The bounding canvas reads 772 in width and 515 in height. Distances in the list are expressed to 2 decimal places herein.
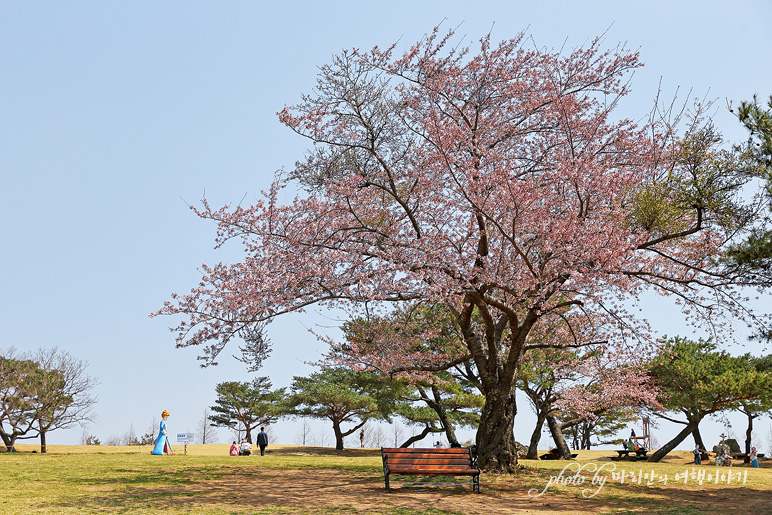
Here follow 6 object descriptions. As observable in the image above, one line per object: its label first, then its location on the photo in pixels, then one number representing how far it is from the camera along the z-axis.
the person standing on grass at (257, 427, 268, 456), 28.03
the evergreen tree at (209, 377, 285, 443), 37.00
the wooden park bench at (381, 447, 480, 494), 11.12
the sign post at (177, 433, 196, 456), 25.91
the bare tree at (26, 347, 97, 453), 30.55
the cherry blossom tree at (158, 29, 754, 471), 12.16
